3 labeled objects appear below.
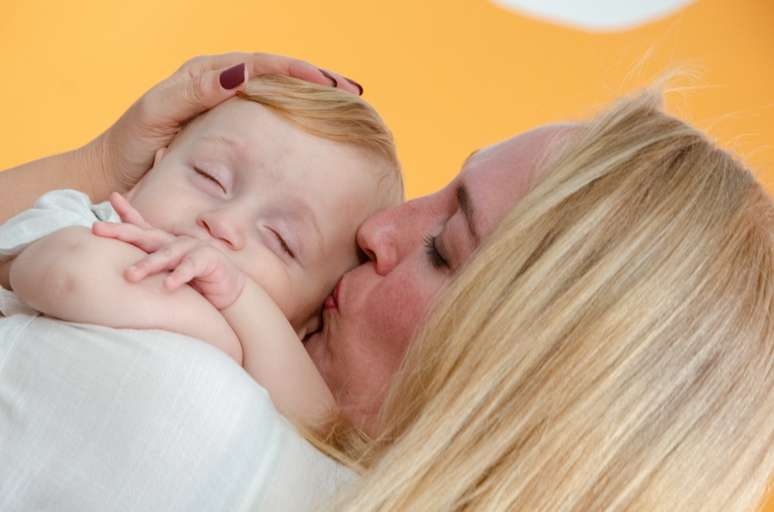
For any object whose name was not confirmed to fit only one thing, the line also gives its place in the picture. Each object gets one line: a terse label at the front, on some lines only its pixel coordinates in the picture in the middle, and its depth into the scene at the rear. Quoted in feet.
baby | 3.56
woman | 3.60
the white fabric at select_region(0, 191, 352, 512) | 3.46
